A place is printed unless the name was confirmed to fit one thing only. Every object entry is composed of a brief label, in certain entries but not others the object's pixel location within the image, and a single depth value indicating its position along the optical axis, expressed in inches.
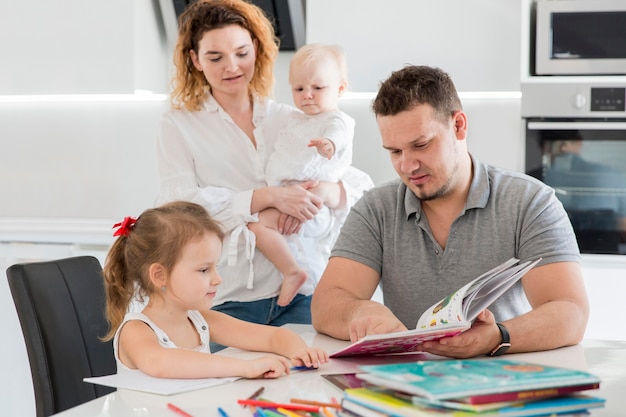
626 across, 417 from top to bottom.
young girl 62.3
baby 91.3
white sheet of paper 53.1
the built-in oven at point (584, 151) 121.2
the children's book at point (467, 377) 39.6
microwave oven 120.8
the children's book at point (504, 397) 39.4
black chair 69.2
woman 91.0
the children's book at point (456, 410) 39.9
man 73.4
